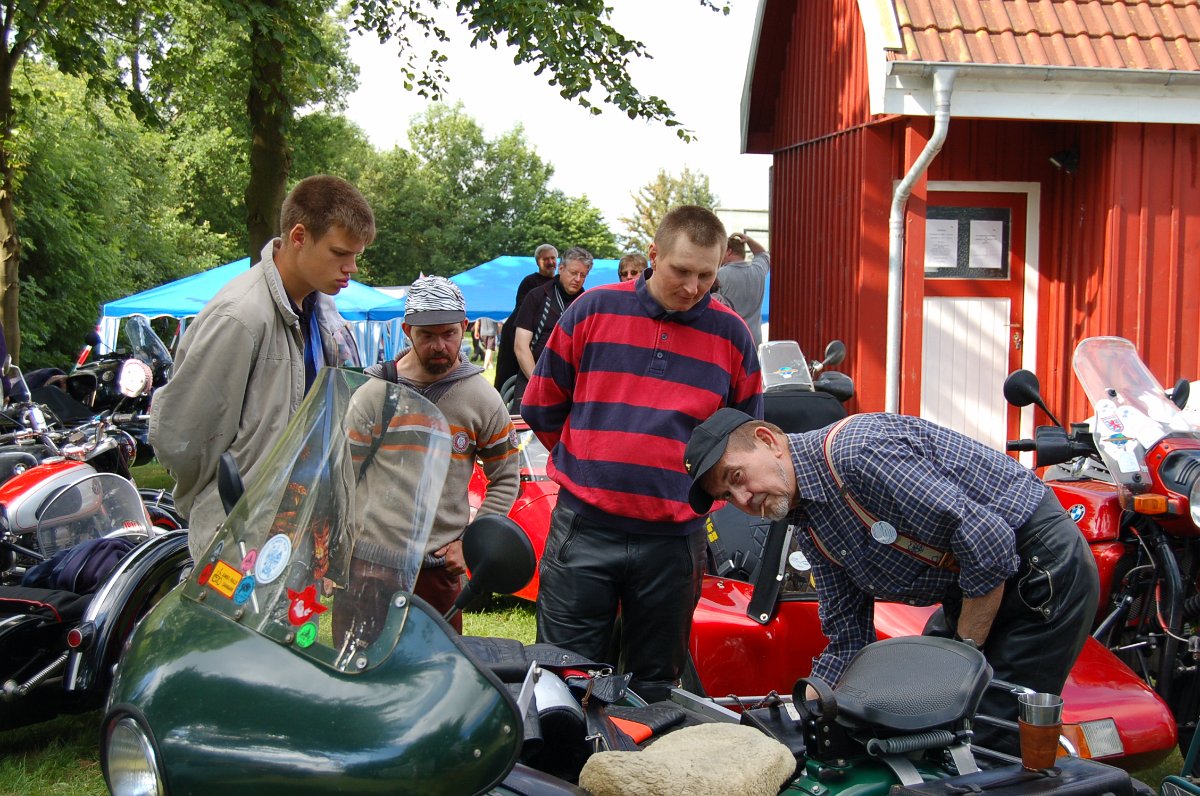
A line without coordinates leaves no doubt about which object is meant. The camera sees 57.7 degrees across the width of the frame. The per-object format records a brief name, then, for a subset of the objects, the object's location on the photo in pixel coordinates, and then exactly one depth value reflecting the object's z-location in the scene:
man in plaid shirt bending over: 2.72
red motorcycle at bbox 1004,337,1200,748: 4.06
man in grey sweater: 3.56
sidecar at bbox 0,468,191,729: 4.05
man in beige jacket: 2.96
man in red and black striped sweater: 3.58
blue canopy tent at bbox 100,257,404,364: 18.48
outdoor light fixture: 8.73
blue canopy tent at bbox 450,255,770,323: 22.47
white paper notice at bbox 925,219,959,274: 9.07
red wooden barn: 8.05
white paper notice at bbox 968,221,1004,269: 9.09
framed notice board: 9.07
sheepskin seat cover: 1.81
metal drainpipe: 8.33
